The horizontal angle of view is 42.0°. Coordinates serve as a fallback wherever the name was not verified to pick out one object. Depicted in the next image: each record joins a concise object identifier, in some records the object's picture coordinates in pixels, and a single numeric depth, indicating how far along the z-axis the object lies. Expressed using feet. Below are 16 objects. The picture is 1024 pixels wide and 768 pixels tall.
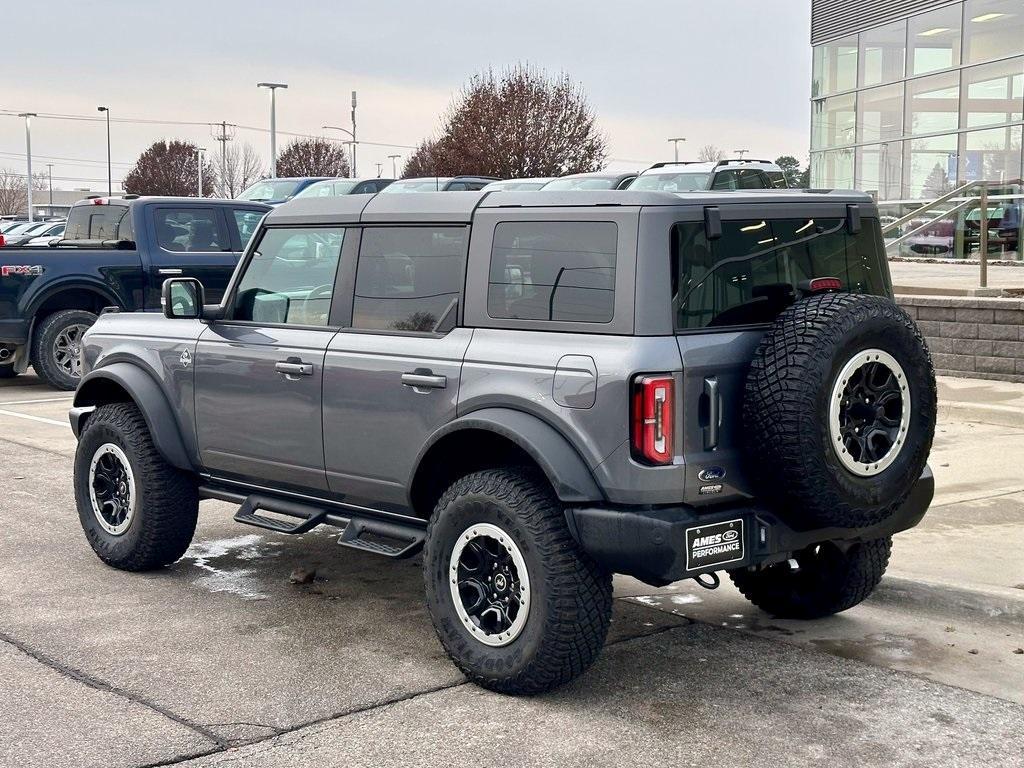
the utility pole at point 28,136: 278.40
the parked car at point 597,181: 67.72
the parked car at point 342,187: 84.33
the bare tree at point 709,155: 360.69
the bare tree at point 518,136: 164.96
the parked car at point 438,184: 77.76
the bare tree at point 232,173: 309.22
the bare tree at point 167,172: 287.28
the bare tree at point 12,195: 378.12
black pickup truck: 46.55
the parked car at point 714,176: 65.05
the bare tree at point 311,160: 272.31
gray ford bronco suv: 15.08
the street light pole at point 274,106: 198.59
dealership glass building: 89.15
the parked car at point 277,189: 89.86
